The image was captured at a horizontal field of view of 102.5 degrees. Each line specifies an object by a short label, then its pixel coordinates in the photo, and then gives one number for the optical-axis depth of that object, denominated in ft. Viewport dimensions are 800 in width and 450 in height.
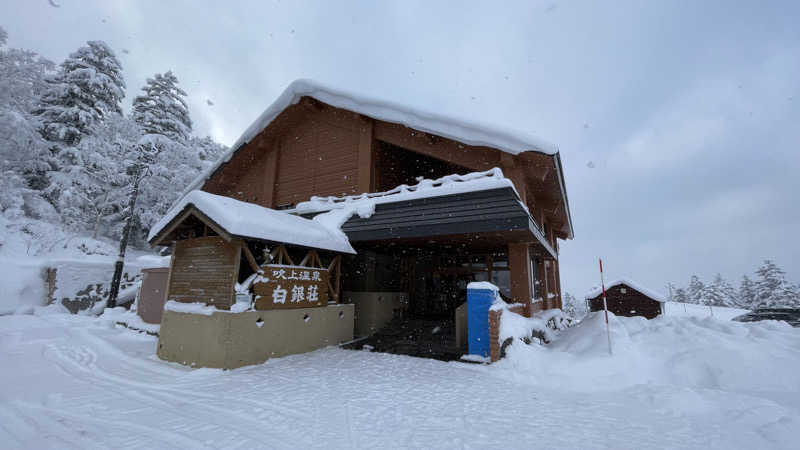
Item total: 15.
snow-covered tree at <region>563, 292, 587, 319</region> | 255.33
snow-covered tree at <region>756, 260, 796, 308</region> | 110.76
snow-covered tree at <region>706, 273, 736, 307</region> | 148.02
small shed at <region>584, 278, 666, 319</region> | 66.33
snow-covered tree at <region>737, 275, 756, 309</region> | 127.75
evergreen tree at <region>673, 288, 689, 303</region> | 181.61
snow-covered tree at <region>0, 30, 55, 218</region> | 53.26
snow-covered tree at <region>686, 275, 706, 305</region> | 159.09
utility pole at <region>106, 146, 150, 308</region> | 48.52
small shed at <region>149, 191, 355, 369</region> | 21.34
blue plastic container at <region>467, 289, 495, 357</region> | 23.76
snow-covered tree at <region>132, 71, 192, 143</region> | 77.71
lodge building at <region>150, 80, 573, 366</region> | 26.11
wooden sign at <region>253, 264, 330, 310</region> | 23.27
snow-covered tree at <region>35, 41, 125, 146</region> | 64.95
